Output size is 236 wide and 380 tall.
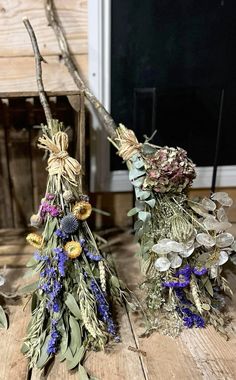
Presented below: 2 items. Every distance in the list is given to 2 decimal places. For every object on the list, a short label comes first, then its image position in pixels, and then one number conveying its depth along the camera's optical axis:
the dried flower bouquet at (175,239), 0.92
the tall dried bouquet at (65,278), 0.88
